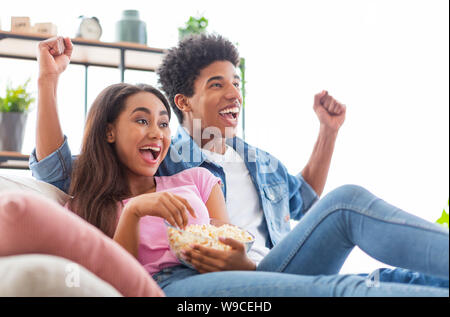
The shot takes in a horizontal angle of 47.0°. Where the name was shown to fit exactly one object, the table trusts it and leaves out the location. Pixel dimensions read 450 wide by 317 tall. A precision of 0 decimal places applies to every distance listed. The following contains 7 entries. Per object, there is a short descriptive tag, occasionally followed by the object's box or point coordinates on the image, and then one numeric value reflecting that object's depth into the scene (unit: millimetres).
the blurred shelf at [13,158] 2373
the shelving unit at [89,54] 2477
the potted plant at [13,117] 2412
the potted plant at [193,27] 2648
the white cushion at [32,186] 1396
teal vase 2686
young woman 966
